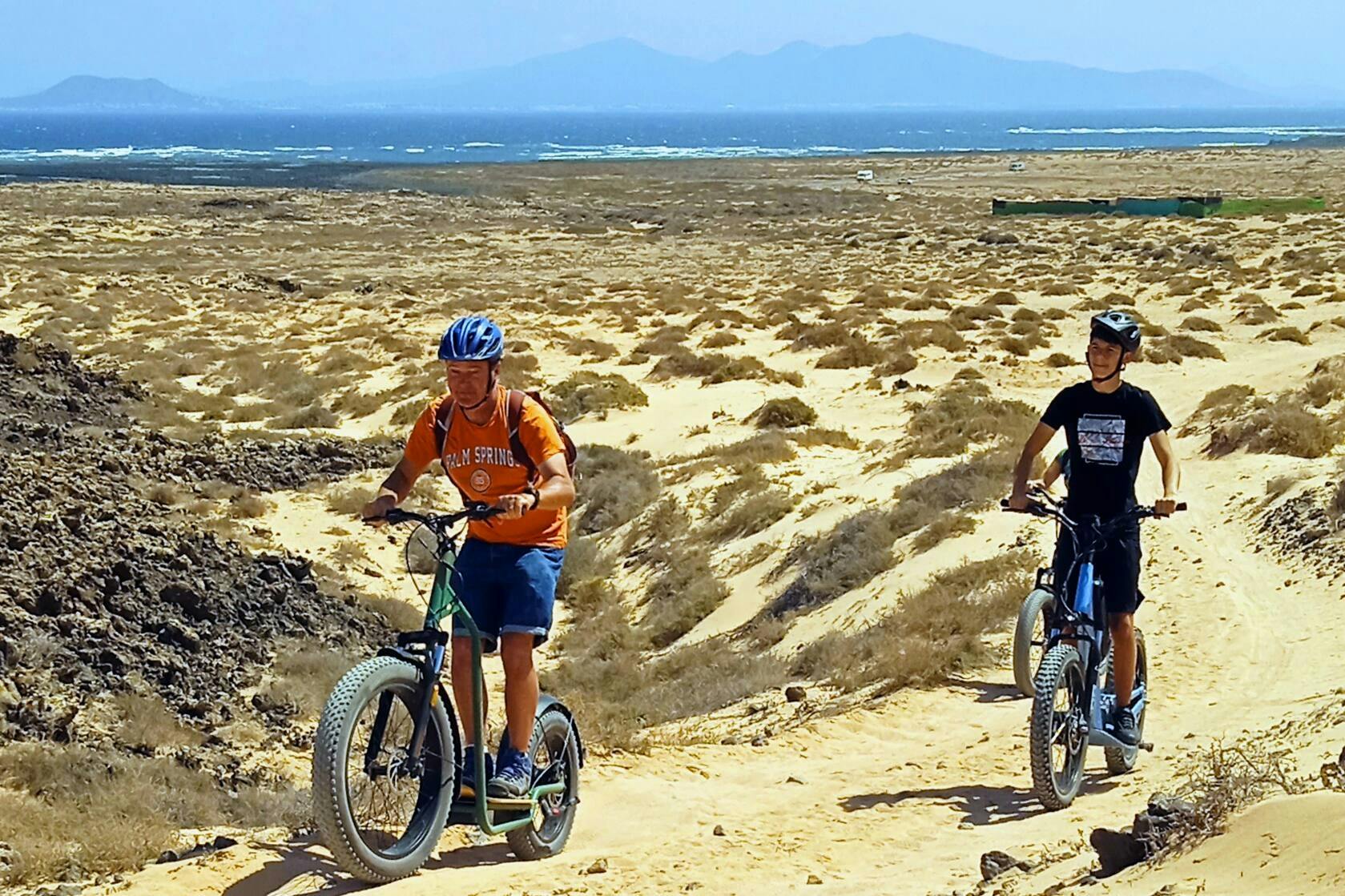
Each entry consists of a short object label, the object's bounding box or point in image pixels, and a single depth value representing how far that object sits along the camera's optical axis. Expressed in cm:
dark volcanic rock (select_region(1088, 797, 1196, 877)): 465
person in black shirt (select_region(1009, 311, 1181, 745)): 594
